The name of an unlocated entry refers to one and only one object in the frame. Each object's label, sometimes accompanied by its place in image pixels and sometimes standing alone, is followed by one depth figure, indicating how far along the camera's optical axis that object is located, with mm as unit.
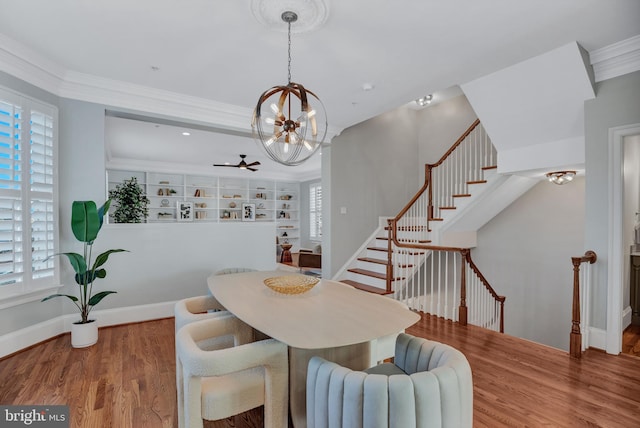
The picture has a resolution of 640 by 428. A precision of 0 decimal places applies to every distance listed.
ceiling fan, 7196
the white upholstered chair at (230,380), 1470
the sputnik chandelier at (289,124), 2249
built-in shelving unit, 8516
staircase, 4629
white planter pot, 3162
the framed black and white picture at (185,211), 8812
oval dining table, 1526
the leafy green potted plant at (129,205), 6161
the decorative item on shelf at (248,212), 9789
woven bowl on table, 2246
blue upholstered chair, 1229
